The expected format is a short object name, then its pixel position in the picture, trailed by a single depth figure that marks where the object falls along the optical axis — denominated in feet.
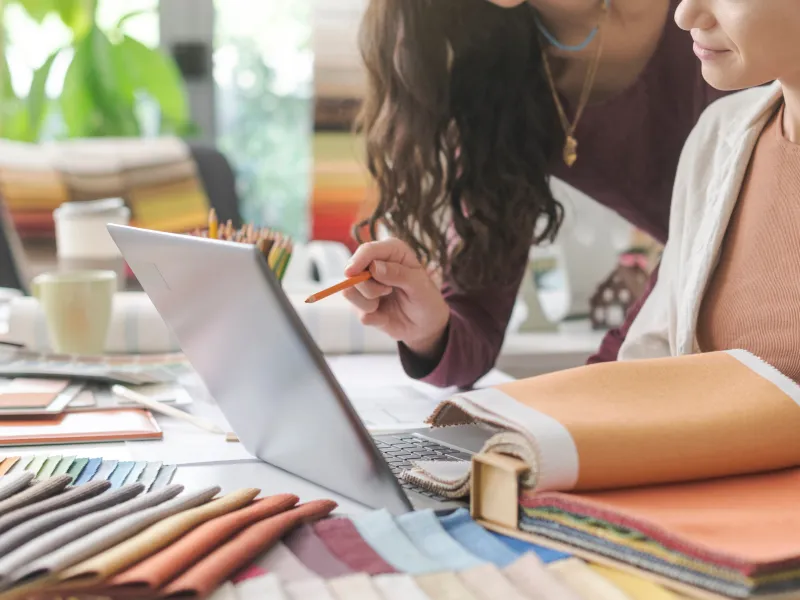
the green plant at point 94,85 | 9.26
